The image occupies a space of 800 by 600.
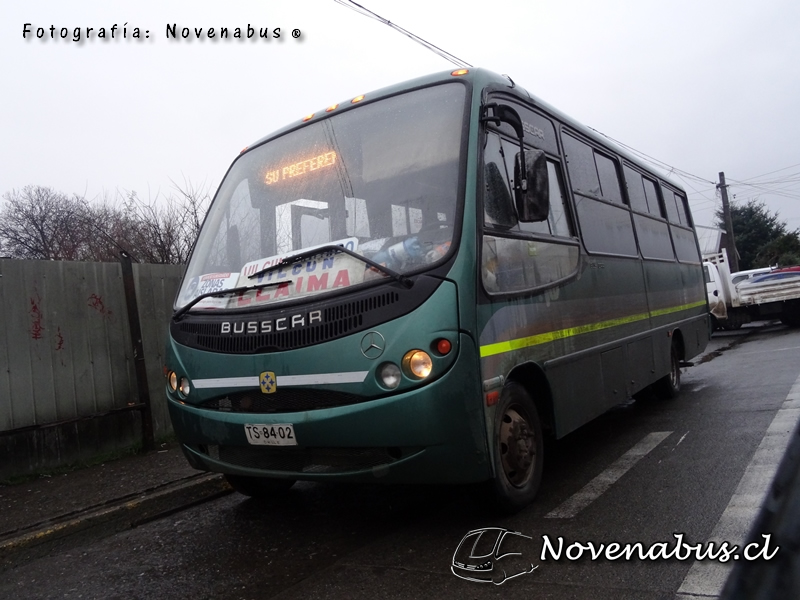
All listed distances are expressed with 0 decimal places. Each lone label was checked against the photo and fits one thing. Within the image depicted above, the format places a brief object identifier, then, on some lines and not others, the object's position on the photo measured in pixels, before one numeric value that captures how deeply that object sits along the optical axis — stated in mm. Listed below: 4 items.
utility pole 37281
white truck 18625
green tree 46312
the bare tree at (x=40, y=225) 25469
